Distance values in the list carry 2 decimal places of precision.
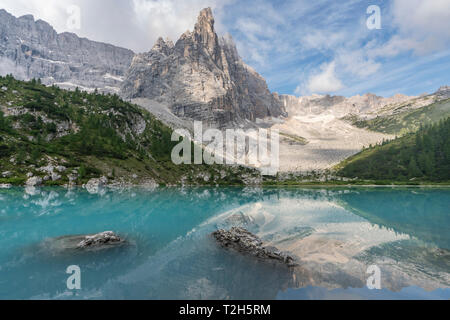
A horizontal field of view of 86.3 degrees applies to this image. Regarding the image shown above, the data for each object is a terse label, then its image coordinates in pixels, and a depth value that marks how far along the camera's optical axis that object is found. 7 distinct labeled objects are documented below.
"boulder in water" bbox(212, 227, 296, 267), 20.68
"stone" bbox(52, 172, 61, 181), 97.81
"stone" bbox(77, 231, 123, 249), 23.61
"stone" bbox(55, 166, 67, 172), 101.55
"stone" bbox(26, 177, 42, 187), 89.28
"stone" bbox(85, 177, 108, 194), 91.36
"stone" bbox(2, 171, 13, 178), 89.91
